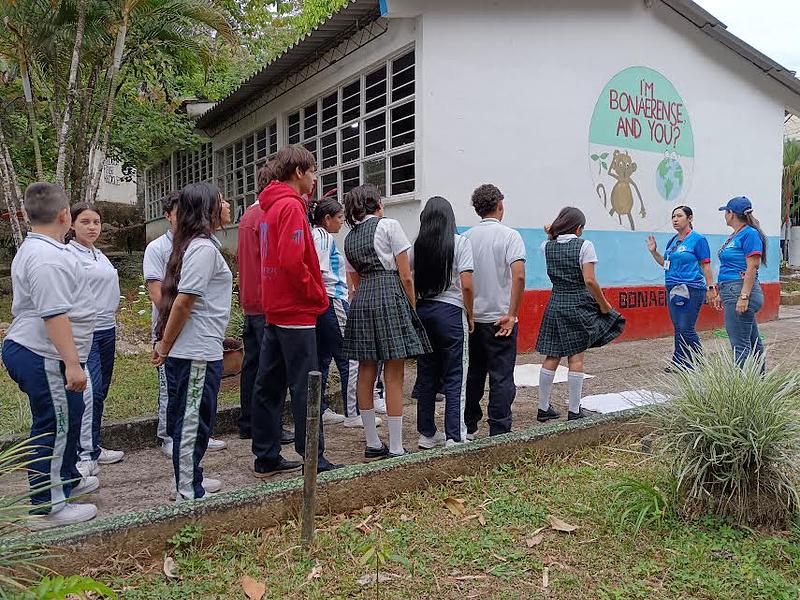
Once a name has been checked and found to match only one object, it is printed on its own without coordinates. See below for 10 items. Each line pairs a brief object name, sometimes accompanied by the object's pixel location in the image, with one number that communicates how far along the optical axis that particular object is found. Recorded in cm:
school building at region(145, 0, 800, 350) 771
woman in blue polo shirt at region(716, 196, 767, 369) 551
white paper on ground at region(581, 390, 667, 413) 542
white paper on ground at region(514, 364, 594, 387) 668
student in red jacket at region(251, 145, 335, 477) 361
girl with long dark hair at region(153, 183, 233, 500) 330
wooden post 276
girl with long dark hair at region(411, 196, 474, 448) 427
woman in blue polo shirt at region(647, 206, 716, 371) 627
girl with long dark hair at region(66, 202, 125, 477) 402
